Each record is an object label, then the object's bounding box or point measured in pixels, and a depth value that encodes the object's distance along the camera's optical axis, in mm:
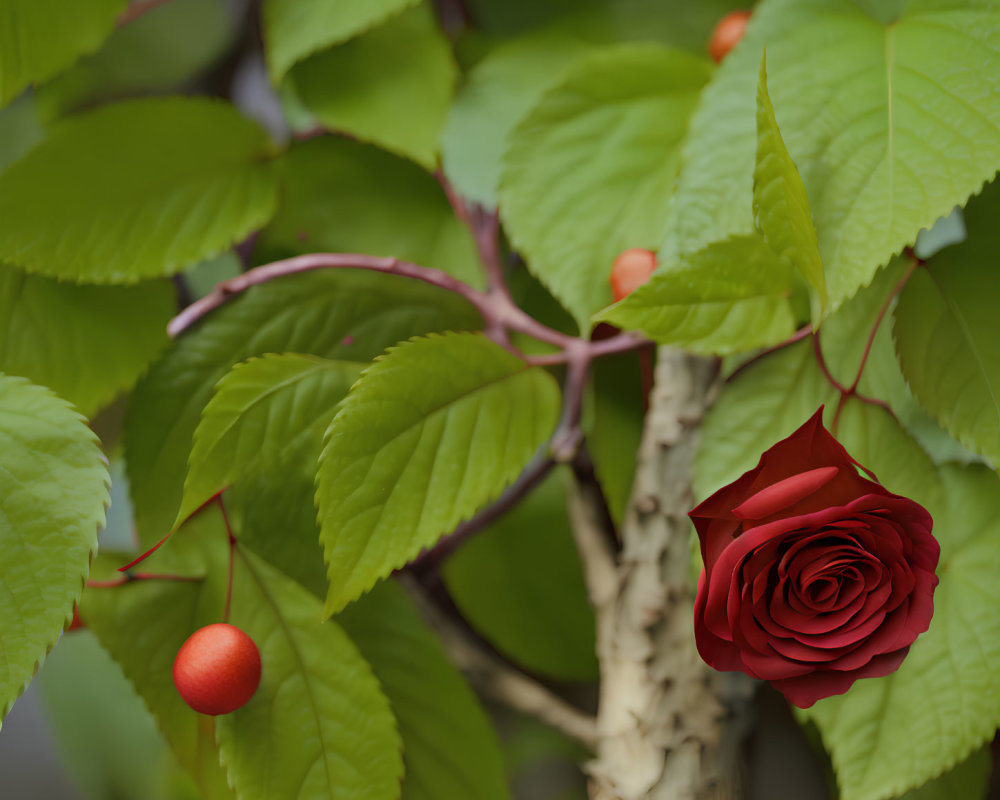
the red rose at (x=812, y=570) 617
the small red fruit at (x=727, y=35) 694
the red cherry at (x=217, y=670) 638
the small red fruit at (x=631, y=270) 659
